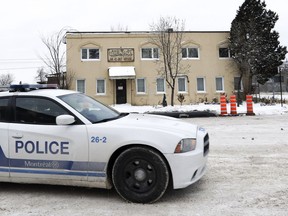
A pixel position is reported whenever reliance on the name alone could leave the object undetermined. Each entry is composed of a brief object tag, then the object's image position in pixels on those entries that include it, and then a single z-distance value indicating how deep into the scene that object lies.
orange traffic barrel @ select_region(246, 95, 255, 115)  18.05
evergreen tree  28.16
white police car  4.29
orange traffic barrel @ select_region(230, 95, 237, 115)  18.11
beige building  30.03
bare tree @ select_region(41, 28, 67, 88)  29.98
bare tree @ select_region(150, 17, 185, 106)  28.84
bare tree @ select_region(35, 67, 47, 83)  60.47
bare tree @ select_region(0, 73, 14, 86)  85.11
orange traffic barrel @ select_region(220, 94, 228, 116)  17.78
